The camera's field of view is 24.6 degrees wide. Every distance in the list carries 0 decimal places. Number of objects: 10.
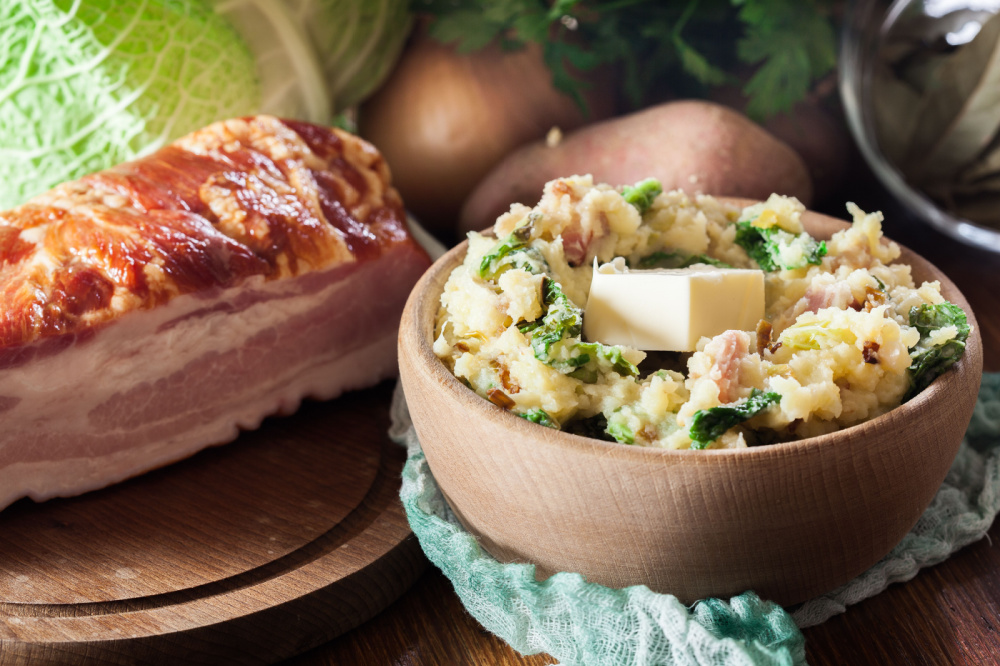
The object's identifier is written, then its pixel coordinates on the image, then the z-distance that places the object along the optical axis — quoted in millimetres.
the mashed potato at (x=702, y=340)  566
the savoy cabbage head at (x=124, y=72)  711
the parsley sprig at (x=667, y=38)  731
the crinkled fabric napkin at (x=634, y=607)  563
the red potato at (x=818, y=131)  762
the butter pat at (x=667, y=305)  584
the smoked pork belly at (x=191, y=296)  627
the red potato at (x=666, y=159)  718
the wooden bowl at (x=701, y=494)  555
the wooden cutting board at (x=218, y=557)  589
